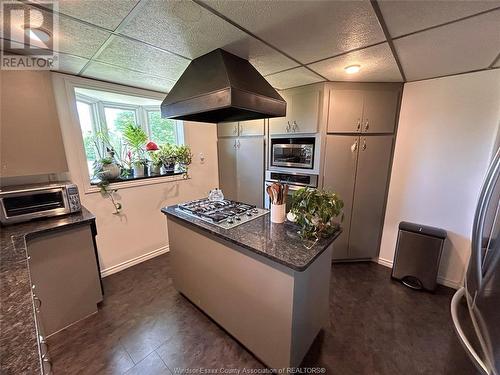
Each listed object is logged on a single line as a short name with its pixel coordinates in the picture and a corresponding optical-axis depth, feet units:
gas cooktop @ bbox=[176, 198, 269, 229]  5.40
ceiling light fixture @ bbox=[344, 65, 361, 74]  6.05
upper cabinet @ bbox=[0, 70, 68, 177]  4.83
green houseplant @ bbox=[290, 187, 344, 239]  4.30
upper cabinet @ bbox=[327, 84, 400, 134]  7.49
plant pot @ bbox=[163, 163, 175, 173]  9.37
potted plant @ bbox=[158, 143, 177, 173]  9.11
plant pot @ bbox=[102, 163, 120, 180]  7.54
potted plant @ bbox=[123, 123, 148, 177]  8.48
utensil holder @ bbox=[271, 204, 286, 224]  5.32
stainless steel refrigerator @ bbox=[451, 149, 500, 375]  2.20
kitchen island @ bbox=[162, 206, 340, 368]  3.96
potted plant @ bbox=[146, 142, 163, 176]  8.85
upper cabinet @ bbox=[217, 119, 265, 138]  9.55
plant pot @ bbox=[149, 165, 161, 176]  9.11
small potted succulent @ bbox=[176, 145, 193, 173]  9.27
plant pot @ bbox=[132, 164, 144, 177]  8.68
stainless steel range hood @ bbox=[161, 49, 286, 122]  4.36
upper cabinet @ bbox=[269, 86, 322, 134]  7.93
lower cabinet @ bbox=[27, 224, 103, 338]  5.14
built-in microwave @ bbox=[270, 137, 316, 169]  8.33
